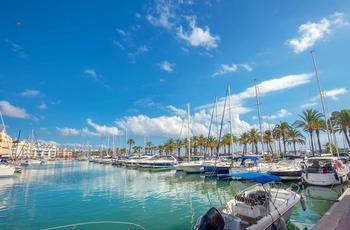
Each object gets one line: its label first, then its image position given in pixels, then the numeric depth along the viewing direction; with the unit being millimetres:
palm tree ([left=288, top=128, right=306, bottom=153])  62353
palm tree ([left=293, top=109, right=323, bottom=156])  47750
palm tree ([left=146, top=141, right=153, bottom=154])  118125
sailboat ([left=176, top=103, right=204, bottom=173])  38500
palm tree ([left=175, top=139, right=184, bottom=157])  94738
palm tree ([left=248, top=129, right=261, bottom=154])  71875
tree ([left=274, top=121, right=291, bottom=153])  62631
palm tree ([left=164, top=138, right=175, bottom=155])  97125
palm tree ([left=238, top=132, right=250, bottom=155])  76156
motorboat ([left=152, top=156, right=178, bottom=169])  52056
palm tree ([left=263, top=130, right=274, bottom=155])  65838
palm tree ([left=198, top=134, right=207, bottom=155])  85881
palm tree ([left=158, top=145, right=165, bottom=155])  104381
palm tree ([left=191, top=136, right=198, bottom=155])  87744
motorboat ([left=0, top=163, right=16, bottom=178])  36719
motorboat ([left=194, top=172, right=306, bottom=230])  7075
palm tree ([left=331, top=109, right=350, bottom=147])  42844
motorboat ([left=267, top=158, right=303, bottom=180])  23881
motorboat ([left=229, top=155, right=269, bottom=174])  25988
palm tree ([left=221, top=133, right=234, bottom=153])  80062
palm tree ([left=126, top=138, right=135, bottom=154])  122188
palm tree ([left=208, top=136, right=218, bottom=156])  84625
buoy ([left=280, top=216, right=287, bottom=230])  8734
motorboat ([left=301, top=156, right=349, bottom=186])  20116
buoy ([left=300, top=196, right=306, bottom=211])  11391
